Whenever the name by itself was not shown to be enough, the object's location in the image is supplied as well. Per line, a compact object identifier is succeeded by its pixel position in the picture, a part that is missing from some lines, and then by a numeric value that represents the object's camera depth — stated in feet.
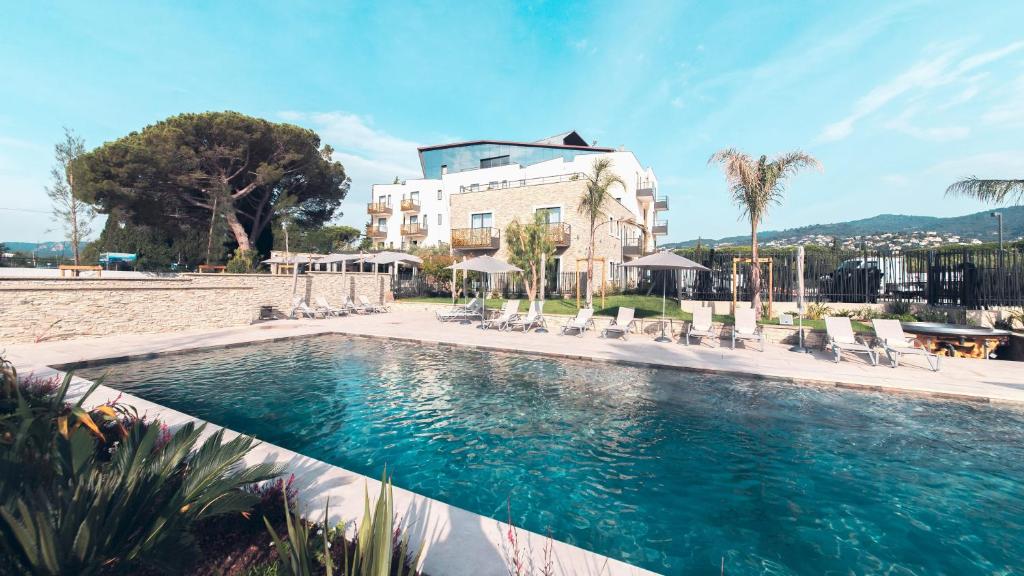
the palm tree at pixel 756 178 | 41.47
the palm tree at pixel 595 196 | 52.42
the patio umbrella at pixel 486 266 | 49.80
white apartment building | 79.05
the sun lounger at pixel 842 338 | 30.14
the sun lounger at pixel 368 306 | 62.54
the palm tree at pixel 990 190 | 30.91
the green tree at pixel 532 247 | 64.03
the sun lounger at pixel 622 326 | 40.52
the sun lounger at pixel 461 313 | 52.70
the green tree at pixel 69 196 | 74.69
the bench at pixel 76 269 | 61.16
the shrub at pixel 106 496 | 5.23
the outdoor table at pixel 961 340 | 30.30
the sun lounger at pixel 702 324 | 37.06
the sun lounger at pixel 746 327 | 35.55
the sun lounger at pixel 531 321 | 45.44
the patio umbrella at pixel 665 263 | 39.76
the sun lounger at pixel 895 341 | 27.45
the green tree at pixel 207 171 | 81.66
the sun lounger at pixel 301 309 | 54.13
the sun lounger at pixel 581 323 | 42.63
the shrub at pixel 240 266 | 63.67
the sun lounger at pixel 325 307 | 56.34
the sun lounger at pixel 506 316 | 46.29
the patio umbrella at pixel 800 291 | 33.30
